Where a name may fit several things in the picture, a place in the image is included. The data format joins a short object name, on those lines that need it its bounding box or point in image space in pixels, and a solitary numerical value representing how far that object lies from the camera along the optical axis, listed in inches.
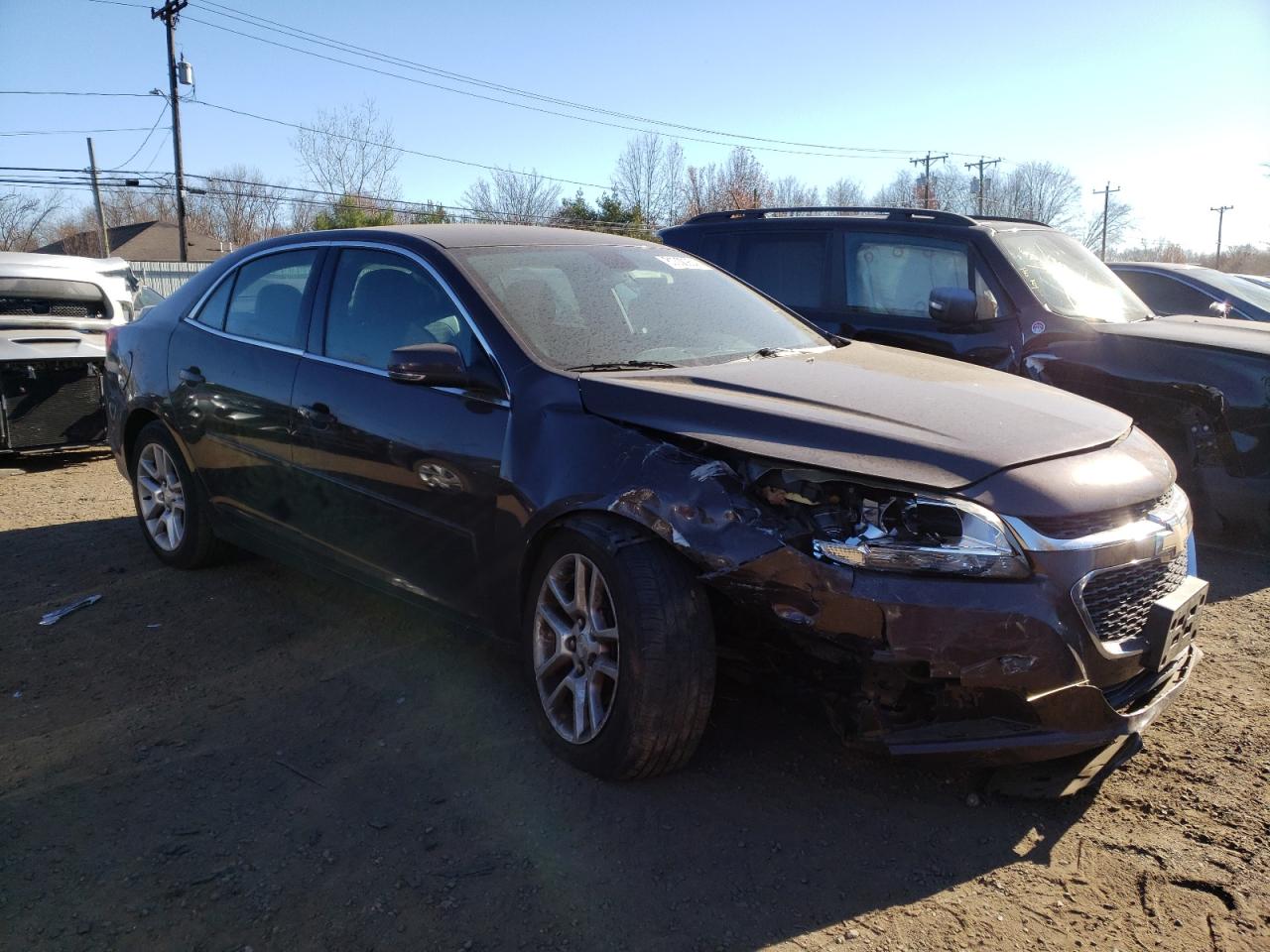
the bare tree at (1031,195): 2726.4
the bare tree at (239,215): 1939.0
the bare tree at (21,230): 2094.0
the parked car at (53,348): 311.1
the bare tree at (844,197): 2199.8
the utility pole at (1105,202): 3134.8
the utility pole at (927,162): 2372.0
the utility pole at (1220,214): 3627.0
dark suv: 203.8
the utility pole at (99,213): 1566.2
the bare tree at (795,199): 1881.2
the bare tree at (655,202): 1820.9
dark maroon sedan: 103.3
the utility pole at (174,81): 1198.3
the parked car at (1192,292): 350.9
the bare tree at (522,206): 1665.8
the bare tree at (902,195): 2122.0
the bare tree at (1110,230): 3208.7
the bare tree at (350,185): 1526.8
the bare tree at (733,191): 1819.6
